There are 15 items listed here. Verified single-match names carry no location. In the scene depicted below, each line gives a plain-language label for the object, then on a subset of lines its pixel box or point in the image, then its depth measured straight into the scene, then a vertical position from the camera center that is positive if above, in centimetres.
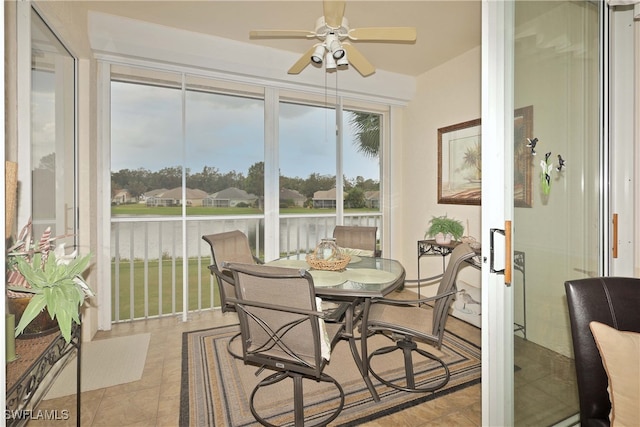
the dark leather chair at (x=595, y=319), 121 -40
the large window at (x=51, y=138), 192 +53
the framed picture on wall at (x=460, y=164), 356 +59
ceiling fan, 223 +131
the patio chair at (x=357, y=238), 335 -23
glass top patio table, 195 -42
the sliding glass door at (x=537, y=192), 137 +11
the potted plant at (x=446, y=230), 356 -16
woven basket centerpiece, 241 -32
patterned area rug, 196 -117
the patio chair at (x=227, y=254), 248 -32
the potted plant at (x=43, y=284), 118 -26
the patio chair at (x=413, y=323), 193 -68
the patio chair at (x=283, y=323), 162 -56
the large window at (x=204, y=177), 341 +44
